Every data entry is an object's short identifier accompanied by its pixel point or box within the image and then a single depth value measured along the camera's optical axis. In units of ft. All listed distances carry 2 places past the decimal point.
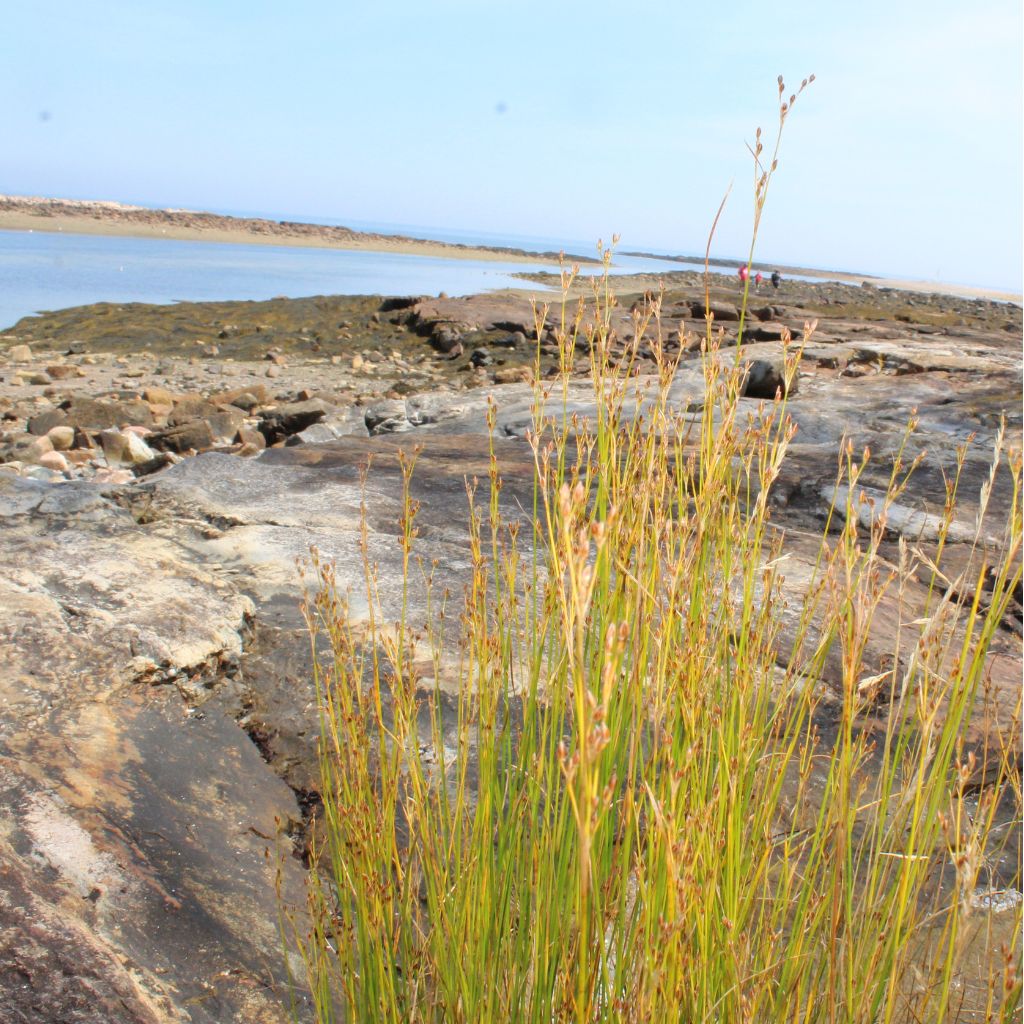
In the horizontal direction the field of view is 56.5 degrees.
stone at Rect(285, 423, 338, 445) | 21.25
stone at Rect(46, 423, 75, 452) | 23.76
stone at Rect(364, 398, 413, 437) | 20.96
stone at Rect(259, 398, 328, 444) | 26.20
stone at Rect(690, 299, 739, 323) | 50.25
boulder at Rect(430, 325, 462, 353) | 46.29
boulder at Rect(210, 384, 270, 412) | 32.19
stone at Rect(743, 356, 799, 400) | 21.84
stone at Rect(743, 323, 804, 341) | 39.96
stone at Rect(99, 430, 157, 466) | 22.50
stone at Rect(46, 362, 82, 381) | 36.63
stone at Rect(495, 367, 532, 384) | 36.32
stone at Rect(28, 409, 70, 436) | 25.36
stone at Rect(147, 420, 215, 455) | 24.22
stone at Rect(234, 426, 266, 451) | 24.63
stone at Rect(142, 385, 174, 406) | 31.19
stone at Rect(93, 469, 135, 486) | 20.22
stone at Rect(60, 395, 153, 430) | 26.22
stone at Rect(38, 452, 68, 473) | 21.07
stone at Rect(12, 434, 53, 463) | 22.24
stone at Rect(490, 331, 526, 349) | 44.65
